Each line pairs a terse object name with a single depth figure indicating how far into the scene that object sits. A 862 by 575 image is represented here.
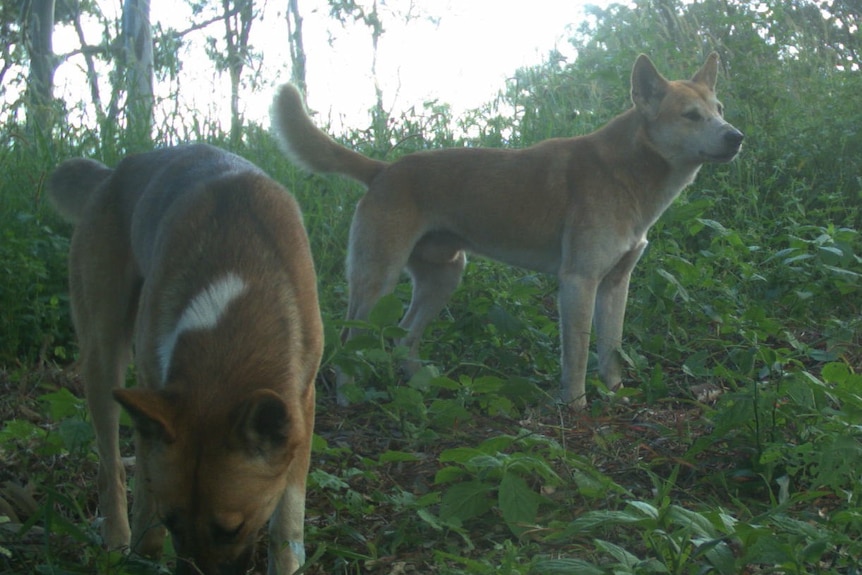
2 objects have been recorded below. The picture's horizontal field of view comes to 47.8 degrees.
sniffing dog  2.37
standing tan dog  5.73
